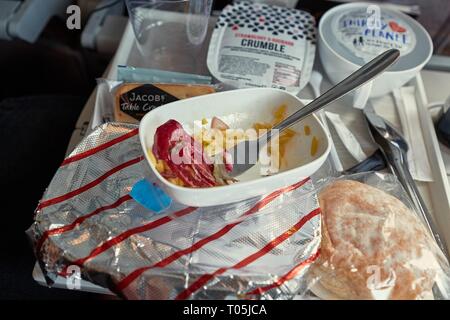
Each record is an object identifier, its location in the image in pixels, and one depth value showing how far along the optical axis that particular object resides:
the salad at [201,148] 0.42
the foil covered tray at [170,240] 0.40
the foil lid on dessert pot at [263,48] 0.61
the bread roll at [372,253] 0.42
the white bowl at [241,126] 0.39
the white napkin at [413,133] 0.57
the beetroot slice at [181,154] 0.42
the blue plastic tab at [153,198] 0.43
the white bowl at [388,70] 0.58
